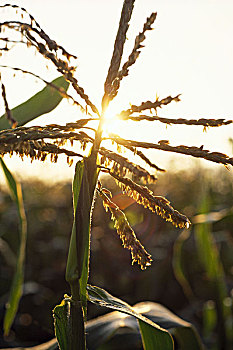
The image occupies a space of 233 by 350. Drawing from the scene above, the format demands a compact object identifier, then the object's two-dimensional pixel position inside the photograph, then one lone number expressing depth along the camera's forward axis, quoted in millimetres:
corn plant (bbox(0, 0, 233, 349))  405
